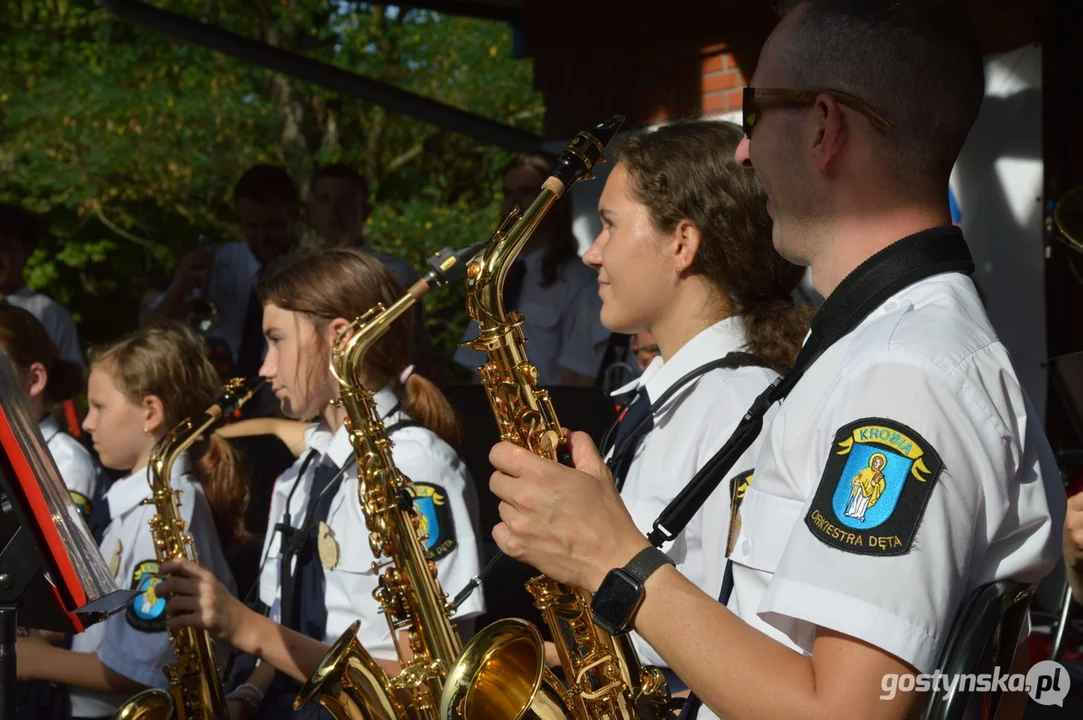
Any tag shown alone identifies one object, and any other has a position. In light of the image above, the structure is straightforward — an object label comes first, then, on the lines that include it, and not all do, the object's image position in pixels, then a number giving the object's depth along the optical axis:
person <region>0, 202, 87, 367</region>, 7.06
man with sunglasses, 1.54
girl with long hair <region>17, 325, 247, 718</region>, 4.09
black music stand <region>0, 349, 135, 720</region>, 2.50
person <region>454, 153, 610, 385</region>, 6.38
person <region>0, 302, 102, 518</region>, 4.81
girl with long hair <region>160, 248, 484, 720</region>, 3.52
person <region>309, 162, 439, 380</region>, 7.11
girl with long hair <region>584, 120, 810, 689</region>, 2.93
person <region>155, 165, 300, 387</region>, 7.10
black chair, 1.57
